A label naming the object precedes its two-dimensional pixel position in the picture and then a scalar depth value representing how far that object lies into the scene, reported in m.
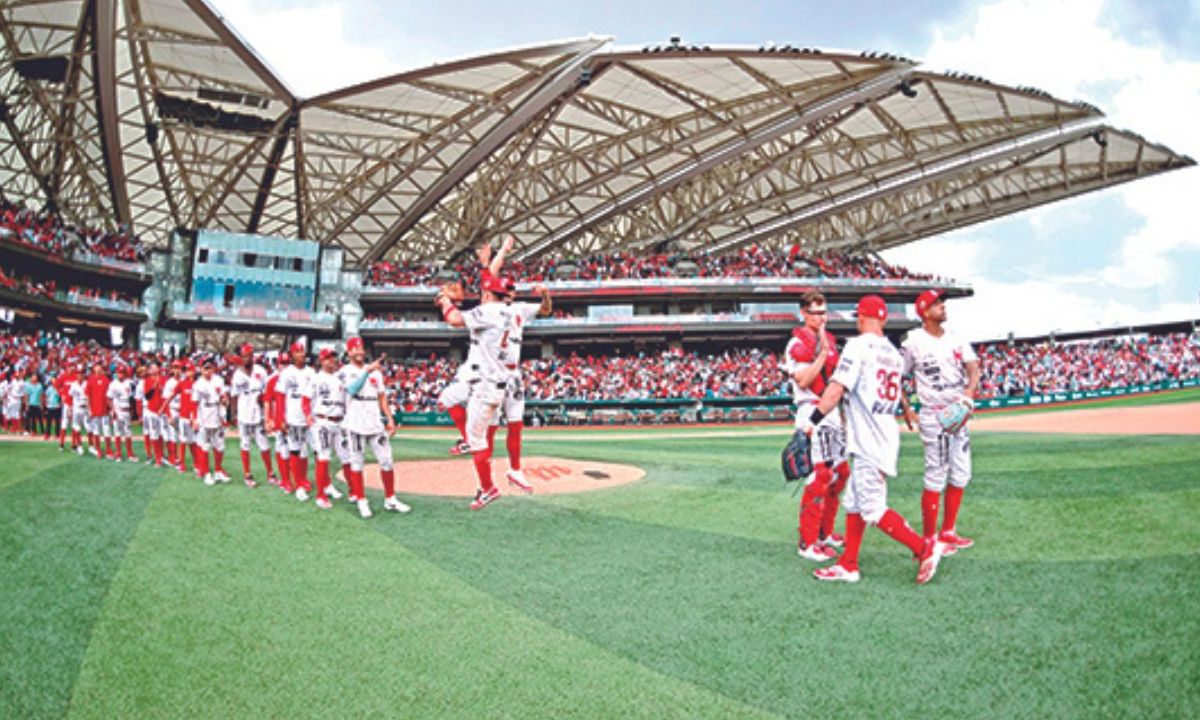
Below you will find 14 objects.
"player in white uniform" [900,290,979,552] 5.78
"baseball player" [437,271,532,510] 7.25
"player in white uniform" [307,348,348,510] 8.96
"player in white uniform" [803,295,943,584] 5.14
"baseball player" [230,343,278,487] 11.44
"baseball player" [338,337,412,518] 8.52
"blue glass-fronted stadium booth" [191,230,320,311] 46.78
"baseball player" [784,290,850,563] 5.91
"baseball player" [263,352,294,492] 10.36
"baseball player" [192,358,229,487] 11.88
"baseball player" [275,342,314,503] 9.80
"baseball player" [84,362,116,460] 14.75
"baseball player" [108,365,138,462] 14.38
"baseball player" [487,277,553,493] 7.43
